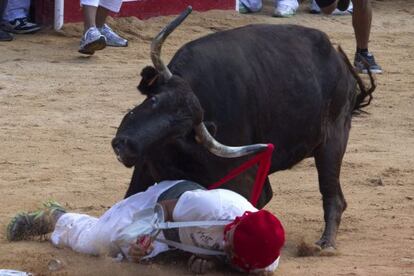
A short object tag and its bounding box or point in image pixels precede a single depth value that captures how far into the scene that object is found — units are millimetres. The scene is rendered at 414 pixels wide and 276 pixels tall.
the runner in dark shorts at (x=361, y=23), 19464
